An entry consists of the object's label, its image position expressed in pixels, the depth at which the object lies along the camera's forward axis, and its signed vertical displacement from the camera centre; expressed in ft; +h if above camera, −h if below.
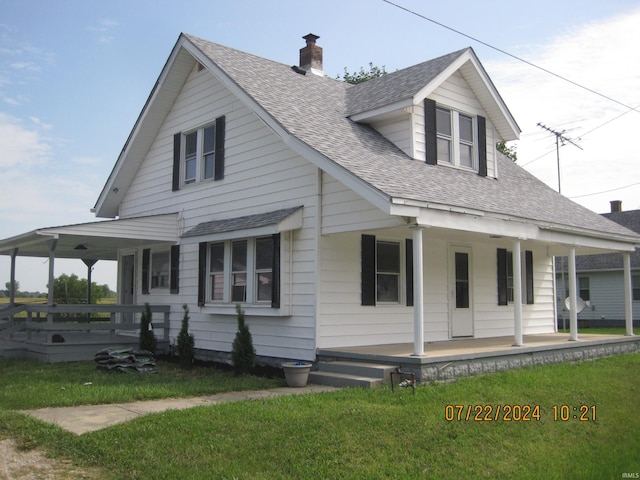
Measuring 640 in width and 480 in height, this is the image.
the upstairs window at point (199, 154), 46.91 +10.97
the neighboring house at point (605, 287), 102.63 +1.65
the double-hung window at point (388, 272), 40.78 +1.61
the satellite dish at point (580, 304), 59.93 -0.67
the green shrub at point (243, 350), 38.24 -3.19
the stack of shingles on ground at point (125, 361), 40.40 -4.08
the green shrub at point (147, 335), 47.06 -2.80
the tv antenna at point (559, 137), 115.24 +28.67
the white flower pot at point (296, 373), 34.01 -4.06
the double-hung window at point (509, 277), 50.31 +1.60
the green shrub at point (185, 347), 43.11 -3.36
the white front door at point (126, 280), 57.93 +1.52
